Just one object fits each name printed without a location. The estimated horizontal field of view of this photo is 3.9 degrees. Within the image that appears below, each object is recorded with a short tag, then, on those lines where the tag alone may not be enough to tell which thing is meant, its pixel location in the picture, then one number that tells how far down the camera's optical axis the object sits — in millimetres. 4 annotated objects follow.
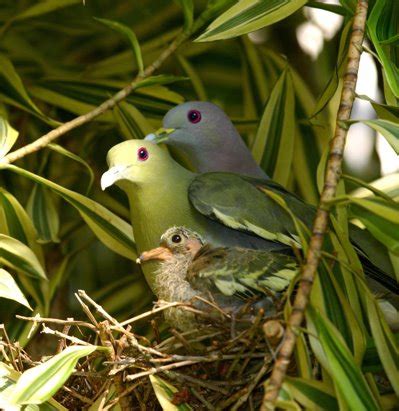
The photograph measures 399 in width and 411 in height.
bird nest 3229
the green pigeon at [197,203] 3306
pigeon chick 3255
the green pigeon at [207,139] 3393
